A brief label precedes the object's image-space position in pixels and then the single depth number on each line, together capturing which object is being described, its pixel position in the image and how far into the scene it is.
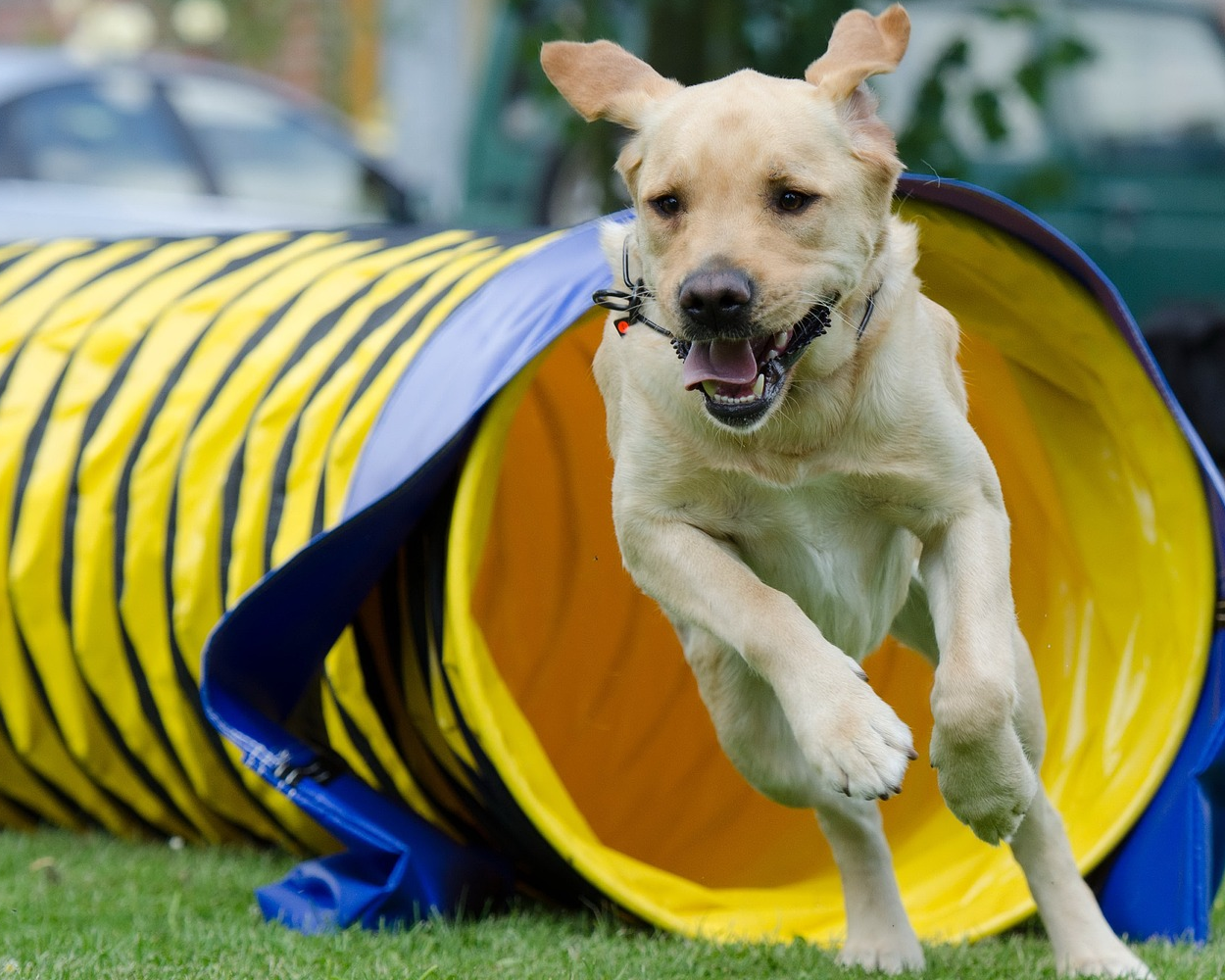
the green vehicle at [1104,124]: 15.43
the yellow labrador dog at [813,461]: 5.86
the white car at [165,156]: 15.80
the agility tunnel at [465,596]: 7.66
